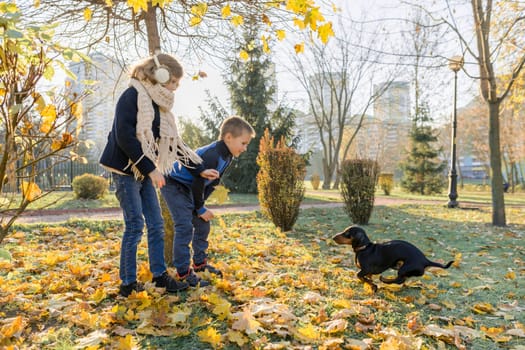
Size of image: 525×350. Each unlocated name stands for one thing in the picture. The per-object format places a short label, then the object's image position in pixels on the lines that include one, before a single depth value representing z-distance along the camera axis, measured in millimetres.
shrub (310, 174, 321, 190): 27297
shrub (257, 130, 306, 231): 6371
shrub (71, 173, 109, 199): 12000
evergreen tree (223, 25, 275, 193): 18234
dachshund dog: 3182
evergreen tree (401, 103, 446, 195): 22359
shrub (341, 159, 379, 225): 7066
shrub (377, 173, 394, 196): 20344
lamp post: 12359
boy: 3037
